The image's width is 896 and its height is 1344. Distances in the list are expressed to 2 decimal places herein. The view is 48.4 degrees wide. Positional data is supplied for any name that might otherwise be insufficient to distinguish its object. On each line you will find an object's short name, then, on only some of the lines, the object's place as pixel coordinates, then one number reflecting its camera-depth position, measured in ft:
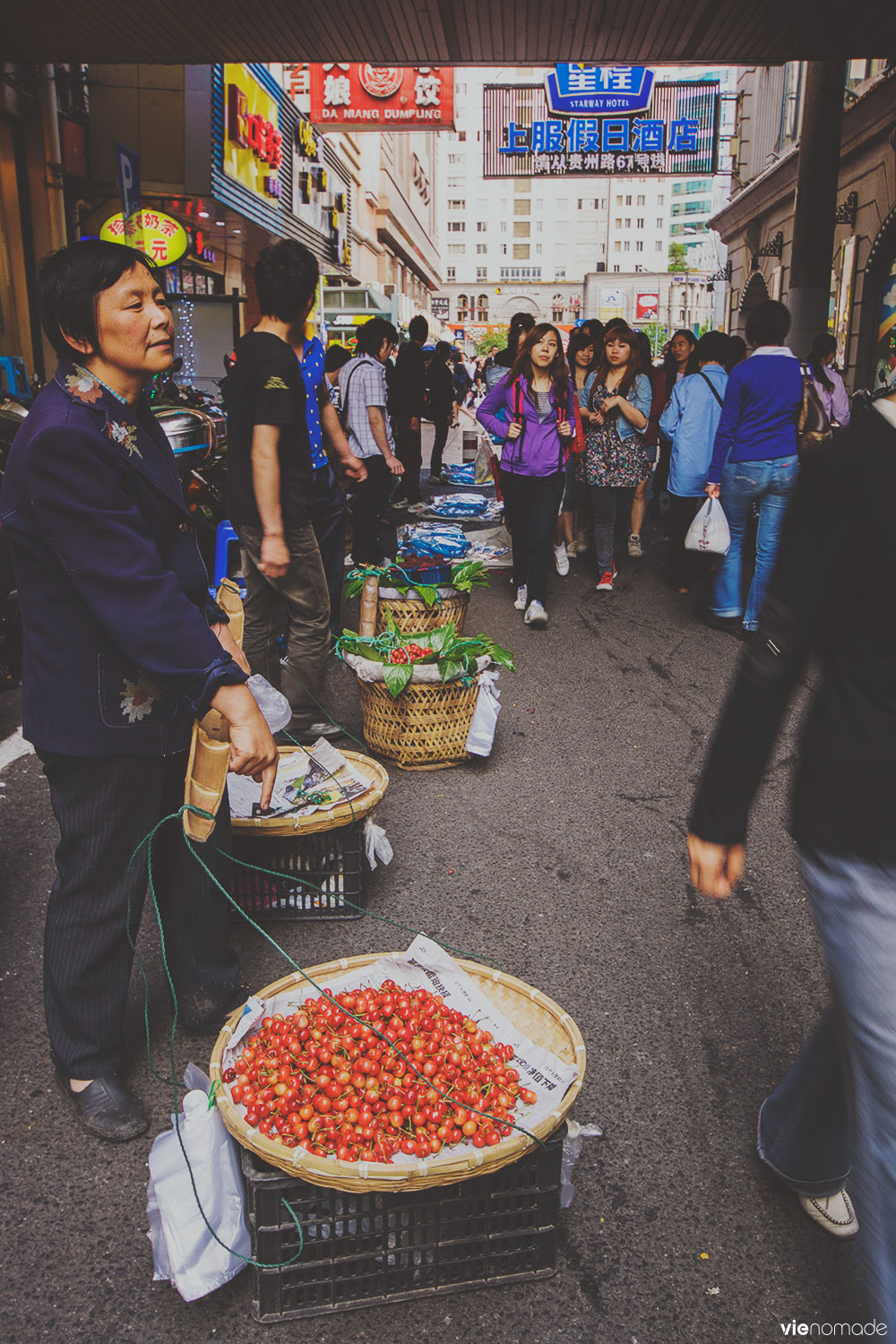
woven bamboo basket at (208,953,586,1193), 6.12
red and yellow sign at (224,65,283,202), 48.37
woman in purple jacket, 23.95
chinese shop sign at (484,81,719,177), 55.72
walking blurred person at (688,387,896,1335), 4.90
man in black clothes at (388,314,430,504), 39.91
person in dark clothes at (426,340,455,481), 46.29
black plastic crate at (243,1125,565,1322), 6.40
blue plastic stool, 20.45
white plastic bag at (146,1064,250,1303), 6.48
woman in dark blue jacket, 7.14
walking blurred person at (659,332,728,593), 25.31
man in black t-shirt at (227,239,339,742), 14.02
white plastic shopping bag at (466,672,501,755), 16.30
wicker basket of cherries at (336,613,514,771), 15.24
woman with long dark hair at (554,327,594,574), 31.19
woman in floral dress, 26.91
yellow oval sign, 34.27
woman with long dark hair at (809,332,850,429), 26.99
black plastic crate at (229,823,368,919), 11.28
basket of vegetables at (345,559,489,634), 19.65
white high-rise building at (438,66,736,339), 378.53
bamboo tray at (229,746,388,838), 10.81
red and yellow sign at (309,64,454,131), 56.54
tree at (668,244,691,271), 346.74
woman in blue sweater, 21.30
